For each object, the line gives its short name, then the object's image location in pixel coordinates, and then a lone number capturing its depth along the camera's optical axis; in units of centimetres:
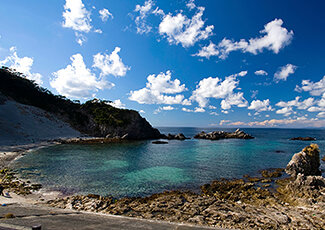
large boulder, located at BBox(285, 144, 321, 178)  2197
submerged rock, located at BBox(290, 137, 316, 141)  8462
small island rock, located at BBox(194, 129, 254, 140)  8988
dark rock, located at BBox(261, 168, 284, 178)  2322
